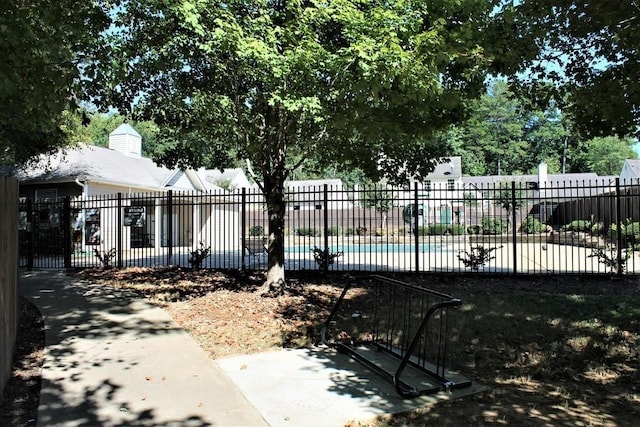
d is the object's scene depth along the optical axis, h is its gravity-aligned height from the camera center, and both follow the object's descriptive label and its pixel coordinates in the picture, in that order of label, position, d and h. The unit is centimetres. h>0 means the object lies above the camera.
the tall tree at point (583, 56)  513 +204
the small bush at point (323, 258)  1098 -95
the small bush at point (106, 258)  1318 -111
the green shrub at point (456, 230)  2867 -80
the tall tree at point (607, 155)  7169 +938
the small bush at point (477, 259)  1106 -98
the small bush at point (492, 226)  2947 -57
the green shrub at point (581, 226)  2353 -48
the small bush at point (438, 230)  2931 -79
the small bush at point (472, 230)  2896 -78
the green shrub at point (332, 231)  3200 -91
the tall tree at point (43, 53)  463 +171
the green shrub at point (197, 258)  1249 -106
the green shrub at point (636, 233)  1574 -62
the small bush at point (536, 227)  2914 -60
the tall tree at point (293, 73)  569 +193
